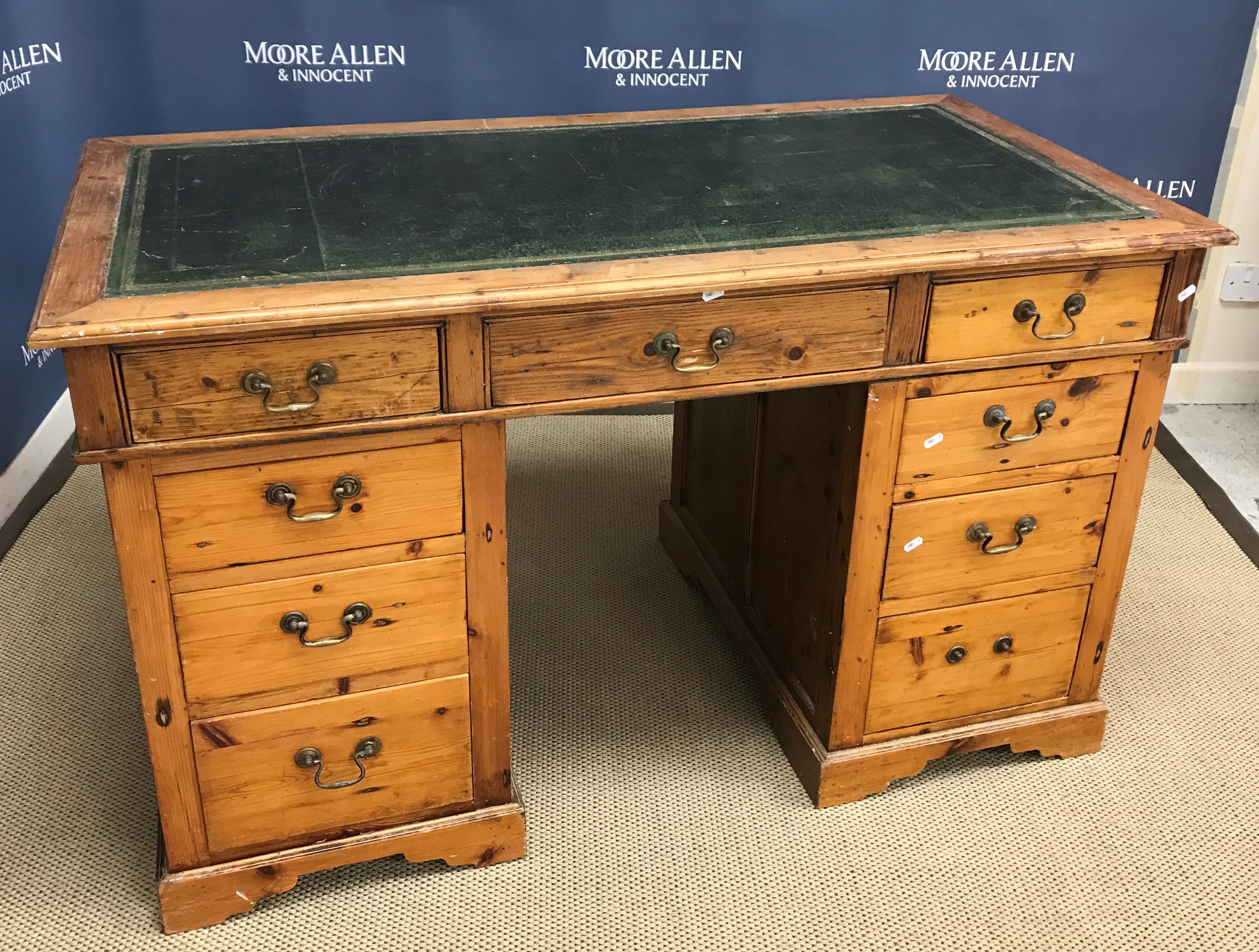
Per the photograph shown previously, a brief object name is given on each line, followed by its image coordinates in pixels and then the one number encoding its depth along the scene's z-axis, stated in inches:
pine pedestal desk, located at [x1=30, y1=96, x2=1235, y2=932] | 56.5
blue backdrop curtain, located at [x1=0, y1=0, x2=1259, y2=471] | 101.1
